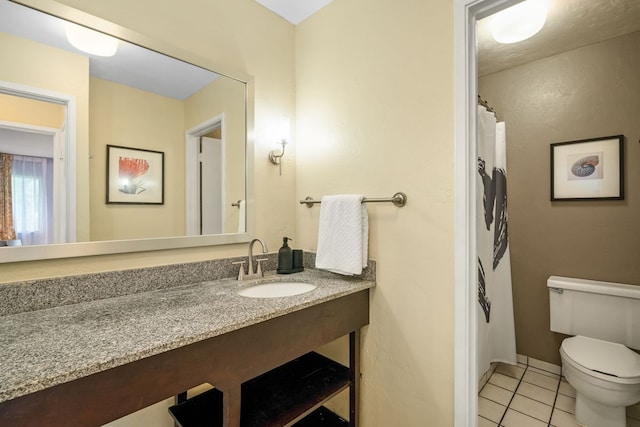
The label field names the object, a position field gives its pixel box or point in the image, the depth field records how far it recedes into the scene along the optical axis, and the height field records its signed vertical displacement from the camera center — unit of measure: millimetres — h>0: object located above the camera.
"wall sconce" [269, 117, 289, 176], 1731 +459
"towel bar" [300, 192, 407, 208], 1336 +63
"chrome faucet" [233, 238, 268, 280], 1462 -291
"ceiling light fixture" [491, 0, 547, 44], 1559 +1067
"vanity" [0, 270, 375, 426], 648 -364
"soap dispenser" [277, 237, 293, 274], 1603 -261
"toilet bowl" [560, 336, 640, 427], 1488 -893
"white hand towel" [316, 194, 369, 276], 1408 -112
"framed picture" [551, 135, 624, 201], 1916 +297
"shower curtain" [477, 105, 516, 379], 1803 -281
